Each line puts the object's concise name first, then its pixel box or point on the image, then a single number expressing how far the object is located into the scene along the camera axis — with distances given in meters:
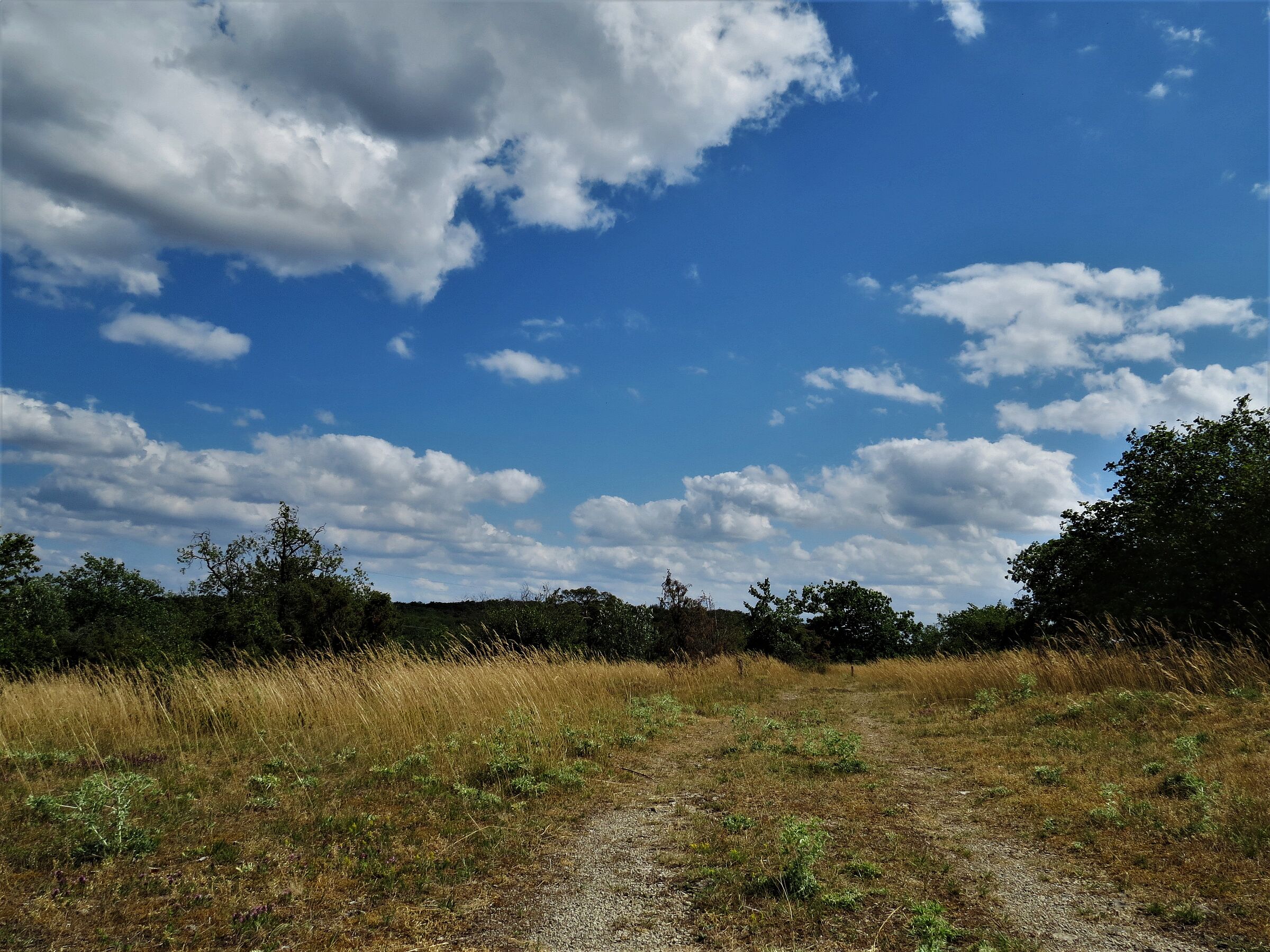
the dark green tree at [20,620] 20.64
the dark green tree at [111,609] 24.27
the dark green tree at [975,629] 44.66
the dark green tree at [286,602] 25.91
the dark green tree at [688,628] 27.69
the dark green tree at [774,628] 37.06
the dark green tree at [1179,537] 18.89
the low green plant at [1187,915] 4.38
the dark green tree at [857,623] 44.94
